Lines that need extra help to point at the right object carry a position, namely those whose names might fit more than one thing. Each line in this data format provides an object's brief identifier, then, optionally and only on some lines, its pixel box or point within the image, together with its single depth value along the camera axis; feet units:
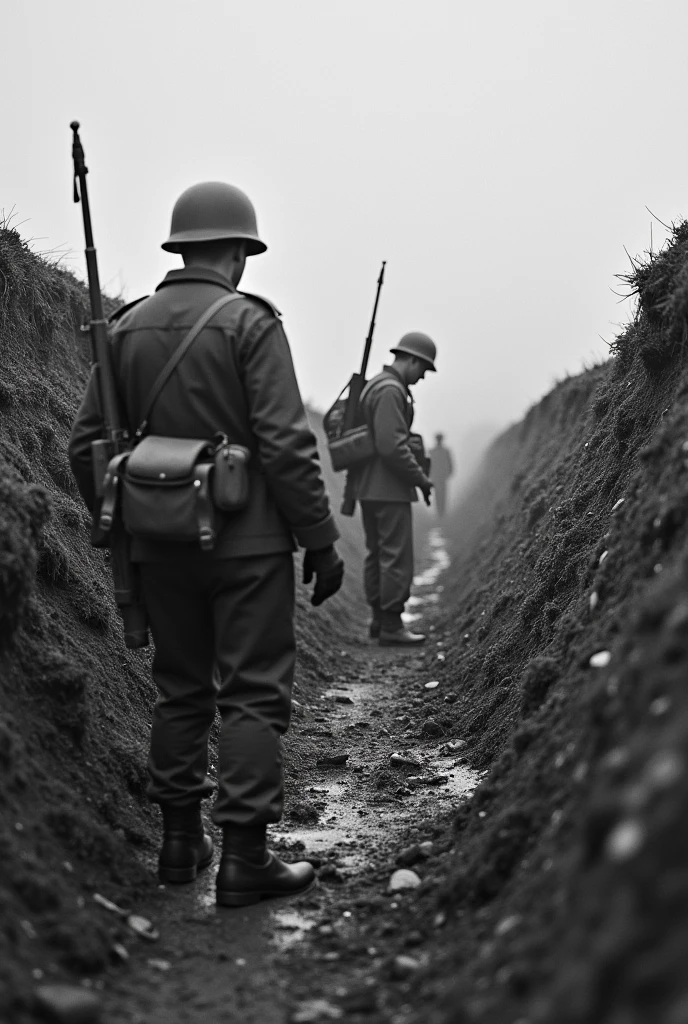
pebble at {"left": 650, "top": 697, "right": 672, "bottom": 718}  7.88
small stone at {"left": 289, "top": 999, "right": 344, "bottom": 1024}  9.70
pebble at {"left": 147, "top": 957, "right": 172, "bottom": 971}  10.93
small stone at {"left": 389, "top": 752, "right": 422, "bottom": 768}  19.48
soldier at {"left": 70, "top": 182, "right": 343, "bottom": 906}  13.10
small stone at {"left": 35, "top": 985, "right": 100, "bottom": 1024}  8.64
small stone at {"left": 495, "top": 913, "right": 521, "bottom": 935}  8.66
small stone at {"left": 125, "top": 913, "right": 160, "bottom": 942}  11.63
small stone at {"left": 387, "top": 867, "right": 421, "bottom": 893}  13.00
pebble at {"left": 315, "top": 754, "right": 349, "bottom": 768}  19.95
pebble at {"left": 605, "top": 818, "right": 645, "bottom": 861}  6.52
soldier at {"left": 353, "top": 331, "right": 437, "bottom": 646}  34.09
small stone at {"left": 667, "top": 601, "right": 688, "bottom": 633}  8.67
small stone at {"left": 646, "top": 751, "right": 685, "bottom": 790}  6.56
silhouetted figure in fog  106.93
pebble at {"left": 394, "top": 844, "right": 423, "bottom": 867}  13.91
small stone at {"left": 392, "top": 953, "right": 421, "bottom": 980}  10.24
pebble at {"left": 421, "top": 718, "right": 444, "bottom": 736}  21.59
